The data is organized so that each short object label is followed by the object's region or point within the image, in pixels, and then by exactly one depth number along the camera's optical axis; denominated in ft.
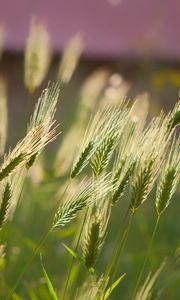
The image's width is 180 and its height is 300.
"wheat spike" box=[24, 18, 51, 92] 4.72
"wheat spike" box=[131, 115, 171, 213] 3.76
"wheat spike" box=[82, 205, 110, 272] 3.85
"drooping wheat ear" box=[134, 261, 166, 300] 3.84
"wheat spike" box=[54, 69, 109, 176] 5.12
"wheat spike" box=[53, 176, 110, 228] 3.71
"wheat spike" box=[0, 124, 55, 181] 3.57
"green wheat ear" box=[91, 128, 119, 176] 3.79
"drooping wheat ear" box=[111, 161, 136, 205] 3.78
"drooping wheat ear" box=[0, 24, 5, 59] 5.05
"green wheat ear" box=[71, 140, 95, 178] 3.76
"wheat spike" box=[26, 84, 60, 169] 3.72
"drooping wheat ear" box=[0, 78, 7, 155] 4.11
